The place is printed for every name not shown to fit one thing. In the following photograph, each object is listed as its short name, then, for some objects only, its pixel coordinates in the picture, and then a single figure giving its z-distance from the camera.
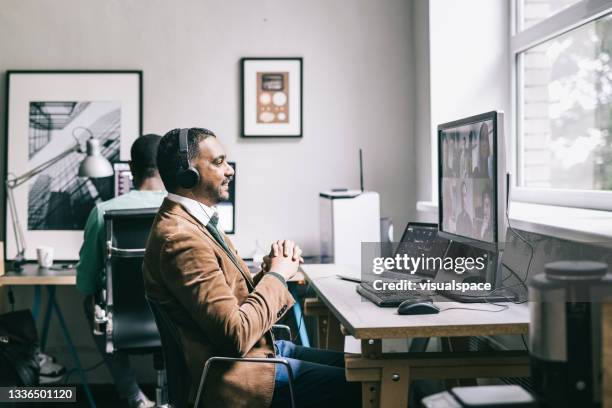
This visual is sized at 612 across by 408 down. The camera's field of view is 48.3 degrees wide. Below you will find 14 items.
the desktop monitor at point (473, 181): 1.89
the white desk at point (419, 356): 1.69
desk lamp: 3.61
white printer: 3.37
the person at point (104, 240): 2.83
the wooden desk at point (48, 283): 3.24
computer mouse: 1.83
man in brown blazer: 1.70
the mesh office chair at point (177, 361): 1.75
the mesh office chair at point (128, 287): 2.56
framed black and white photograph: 3.72
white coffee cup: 3.54
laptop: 2.44
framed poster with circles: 3.76
